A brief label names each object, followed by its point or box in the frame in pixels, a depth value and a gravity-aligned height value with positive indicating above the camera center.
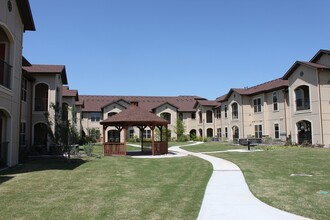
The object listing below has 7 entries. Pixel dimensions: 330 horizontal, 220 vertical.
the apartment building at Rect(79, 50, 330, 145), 27.89 +3.19
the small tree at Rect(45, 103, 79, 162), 18.03 +0.01
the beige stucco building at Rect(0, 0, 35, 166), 14.88 +3.11
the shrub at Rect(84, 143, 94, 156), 22.24 -1.01
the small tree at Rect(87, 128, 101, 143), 39.14 -0.13
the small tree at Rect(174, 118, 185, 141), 51.97 +0.74
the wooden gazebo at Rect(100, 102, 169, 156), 23.95 +0.85
